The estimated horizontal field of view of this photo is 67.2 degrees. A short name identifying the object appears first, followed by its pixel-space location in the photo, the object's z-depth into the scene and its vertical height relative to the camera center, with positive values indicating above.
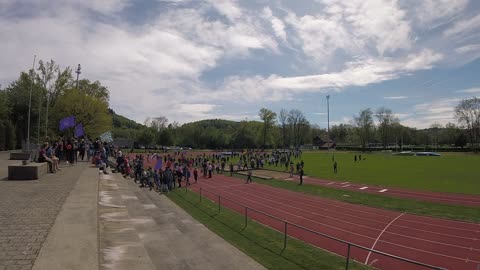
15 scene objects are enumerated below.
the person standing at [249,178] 38.09 -3.39
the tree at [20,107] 57.33 +6.67
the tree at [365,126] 138.23 +7.98
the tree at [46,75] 51.68 +10.55
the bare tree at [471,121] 110.37 +7.90
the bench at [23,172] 16.70 -1.15
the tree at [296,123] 151.62 +10.00
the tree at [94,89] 61.12 +10.05
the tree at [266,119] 132.12 +10.16
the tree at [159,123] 138.26 +9.26
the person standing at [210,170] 42.52 -2.73
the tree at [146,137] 120.62 +3.34
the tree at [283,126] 150.62 +8.48
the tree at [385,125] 141.00 +8.46
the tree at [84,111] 51.91 +5.37
